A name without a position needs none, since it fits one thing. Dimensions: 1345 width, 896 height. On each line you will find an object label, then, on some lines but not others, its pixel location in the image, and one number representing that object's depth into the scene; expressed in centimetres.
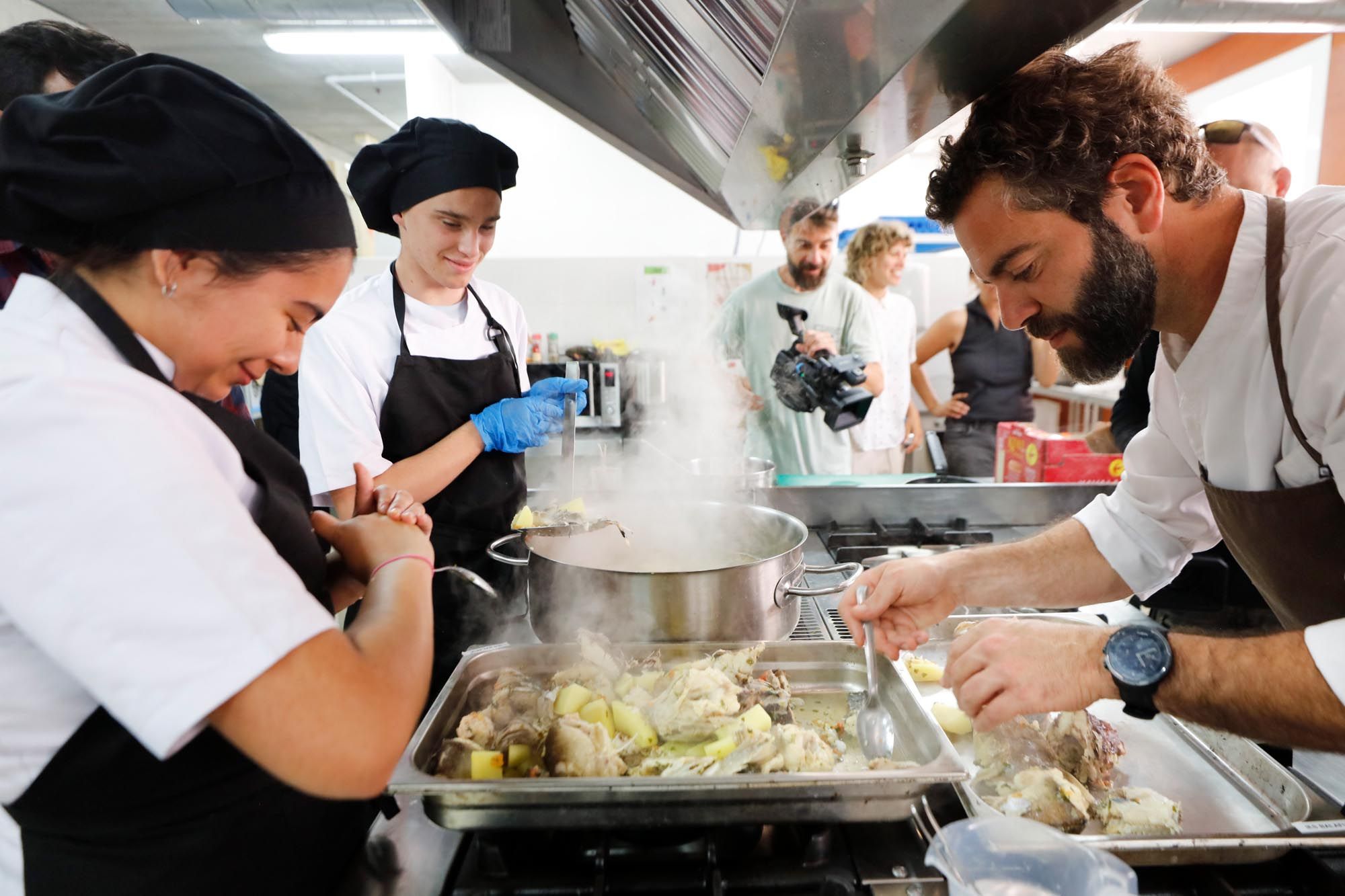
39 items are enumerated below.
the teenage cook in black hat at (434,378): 179
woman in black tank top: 451
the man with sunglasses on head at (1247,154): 218
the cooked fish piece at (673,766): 102
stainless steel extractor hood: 78
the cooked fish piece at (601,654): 129
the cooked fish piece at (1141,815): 100
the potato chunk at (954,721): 128
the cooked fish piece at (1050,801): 101
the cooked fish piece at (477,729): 111
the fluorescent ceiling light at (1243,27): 179
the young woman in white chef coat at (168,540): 62
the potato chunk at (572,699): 116
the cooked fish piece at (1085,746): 114
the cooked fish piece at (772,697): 119
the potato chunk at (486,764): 100
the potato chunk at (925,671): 147
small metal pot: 240
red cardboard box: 278
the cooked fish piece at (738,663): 126
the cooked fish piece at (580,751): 101
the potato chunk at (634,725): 112
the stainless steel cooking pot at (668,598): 132
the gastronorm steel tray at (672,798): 92
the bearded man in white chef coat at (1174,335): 99
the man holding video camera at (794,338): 365
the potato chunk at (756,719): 110
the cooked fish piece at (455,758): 105
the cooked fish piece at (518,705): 117
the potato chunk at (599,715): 113
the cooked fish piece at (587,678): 126
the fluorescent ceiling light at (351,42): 425
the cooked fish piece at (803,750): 102
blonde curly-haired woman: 419
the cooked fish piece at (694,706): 110
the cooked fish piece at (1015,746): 116
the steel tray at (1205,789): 90
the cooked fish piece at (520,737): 107
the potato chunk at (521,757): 105
